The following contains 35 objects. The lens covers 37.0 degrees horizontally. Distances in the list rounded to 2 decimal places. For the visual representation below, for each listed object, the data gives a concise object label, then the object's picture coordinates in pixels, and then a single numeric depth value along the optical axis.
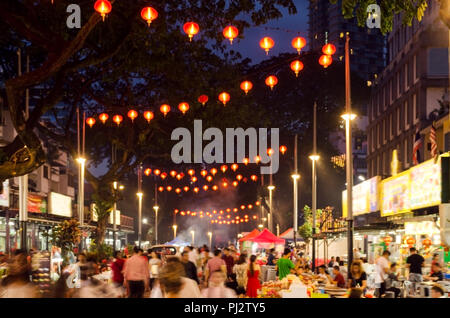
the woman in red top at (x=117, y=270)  21.59
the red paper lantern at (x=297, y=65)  21.47
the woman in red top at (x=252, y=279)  19.33
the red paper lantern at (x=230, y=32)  17.78
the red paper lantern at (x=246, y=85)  24.64
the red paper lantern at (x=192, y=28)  17.65
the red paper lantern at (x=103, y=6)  14.32
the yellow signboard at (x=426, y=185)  24.94
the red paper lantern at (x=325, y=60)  20.56
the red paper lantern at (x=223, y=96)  26.41
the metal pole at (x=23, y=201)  25.43
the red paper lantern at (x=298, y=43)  19.00
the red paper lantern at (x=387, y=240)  30.86
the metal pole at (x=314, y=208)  33.84
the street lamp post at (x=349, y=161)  21.92
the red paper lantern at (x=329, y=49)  18.97
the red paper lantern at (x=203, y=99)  25.58
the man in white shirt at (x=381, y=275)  18.72
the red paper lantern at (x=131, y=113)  28.92
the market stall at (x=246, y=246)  57.37
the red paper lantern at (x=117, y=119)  30.14
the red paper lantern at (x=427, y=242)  25.37
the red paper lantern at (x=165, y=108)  27.34
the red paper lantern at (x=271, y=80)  23.48
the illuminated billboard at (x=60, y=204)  43.72
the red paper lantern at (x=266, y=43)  18.55
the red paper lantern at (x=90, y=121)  30.92
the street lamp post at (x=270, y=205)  51.12
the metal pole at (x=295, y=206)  40.57
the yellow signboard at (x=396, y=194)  30.09
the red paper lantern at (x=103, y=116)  29.97
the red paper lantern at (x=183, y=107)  27.84
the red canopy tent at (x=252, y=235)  39.12
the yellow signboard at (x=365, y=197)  37.97
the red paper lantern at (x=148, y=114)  29.09
